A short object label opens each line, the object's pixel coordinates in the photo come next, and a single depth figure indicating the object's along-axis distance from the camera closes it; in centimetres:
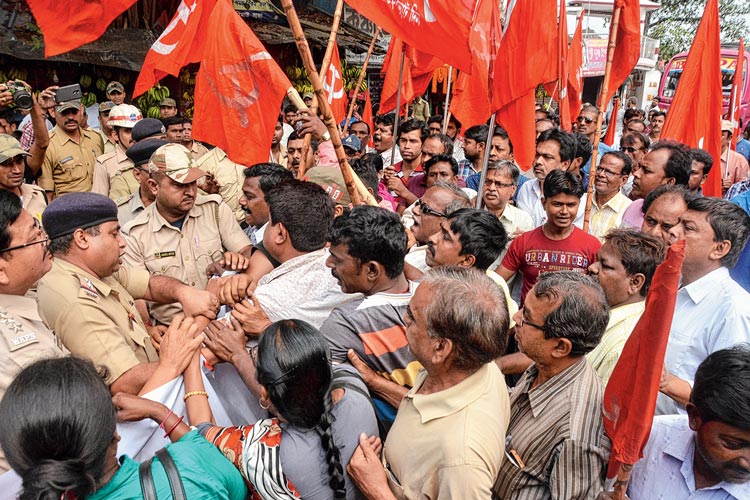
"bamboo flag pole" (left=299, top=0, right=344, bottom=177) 418
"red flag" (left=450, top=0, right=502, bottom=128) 412
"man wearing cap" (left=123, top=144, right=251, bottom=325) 341
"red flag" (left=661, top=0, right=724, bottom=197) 479
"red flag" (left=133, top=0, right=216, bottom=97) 433
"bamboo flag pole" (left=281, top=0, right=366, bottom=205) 320
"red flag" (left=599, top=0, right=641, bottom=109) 498
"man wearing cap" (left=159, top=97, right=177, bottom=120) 772
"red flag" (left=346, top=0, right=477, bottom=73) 397
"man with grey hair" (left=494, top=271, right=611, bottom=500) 171
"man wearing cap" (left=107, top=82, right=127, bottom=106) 764
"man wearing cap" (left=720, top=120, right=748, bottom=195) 703
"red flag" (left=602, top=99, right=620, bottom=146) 926
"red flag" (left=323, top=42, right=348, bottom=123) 547
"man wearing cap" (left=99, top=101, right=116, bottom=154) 650
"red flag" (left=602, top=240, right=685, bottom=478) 148
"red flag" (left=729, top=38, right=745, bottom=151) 657
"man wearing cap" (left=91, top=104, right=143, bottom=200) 520
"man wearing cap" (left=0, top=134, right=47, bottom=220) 401
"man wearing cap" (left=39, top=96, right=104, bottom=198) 575
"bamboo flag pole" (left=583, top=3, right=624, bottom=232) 413
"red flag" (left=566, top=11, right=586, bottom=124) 655
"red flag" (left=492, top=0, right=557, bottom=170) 412
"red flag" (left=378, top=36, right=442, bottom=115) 643
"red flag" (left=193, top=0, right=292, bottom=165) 385
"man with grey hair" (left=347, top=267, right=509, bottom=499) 157
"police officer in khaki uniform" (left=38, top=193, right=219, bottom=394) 226
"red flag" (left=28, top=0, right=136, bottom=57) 378
